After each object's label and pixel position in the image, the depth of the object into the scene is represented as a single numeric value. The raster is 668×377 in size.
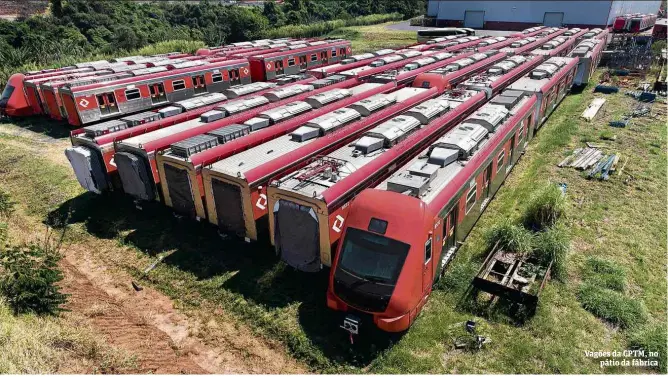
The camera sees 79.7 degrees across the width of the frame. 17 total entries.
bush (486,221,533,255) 13.53
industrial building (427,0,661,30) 55.50
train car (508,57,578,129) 23.34
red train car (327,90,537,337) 10.24
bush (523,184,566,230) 15.12
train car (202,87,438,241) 13.54
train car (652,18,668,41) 55.53
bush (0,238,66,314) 11.12
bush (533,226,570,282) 12.98
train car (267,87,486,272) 11.90
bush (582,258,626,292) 12.52
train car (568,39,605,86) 33.97
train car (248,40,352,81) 35.84
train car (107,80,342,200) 16.14
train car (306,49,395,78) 29.30
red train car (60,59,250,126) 25.73
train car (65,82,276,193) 17.20
